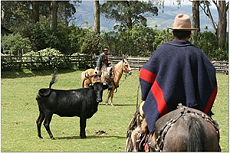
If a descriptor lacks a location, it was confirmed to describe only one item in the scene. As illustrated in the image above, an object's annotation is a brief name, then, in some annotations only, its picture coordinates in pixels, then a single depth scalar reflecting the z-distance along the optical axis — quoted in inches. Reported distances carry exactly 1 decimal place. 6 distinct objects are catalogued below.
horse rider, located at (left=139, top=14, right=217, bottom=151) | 215.8
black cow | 456.4
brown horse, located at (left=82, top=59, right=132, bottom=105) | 763.5
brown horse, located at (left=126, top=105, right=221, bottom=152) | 192.9
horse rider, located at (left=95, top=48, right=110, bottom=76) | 760.3
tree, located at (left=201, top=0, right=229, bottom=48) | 1488.9
